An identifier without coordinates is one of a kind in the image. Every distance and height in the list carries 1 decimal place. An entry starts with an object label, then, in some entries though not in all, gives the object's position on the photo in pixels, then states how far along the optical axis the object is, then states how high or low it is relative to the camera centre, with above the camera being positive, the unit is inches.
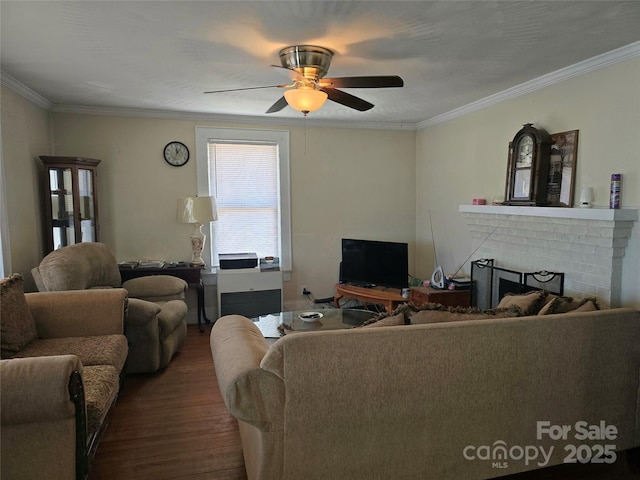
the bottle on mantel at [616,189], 109.3 +3.5
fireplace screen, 126.2 -26.0
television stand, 172.1 -38.8
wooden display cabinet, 150.0 +0.7
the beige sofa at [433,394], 65.6 -32.0
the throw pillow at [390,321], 75.4 -21.4
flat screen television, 177.6 -26.6
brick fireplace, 110.1 -12.0
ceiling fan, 98.3 +28.8
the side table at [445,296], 160.7 -36.1
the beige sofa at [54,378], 64.2 -33.5
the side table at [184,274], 165.0 -28.6
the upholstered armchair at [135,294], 124.6 -32.0
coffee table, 122.5 -36.6
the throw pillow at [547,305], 80.4 -20.0
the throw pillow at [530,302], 83.7 -20.3
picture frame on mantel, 123.4 +10.3
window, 186.4 +6.4
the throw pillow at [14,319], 92.4 -26.6
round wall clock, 180.1 +20.7
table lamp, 172.7 -4.1
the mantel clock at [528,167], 130.0 +11.2
